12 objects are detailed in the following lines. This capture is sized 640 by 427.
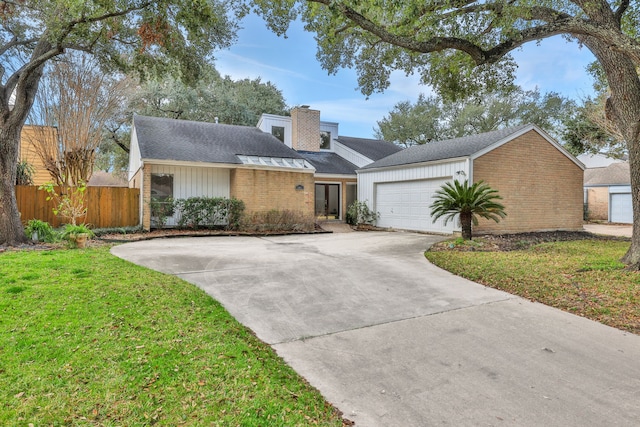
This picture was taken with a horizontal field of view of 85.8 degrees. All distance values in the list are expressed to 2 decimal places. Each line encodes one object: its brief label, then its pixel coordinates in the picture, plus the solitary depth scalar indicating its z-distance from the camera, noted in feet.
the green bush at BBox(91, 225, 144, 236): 36.39
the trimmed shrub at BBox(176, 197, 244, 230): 41.14
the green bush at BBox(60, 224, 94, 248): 26.94
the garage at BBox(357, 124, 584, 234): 39.75
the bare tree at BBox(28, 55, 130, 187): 37.50
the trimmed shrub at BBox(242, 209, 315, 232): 44.29
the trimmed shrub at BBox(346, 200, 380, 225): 52.31
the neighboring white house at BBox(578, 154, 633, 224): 69.10
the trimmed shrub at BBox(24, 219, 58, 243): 29.96
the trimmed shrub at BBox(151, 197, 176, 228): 40.45
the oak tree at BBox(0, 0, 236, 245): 23.50
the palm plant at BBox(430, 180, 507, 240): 31.32
